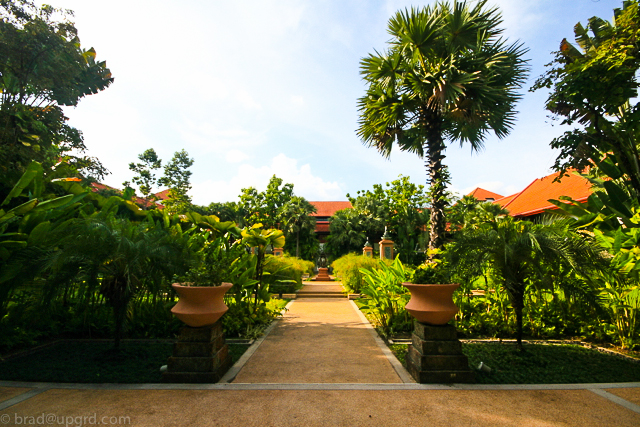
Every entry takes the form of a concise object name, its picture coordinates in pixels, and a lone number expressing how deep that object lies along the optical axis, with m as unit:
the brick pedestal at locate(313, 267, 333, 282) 19.52
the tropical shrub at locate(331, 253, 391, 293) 11.16
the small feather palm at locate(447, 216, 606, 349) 3.68
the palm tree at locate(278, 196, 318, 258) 27.97
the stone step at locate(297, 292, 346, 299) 11.93
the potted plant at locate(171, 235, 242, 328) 3.45
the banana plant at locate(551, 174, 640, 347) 4.07
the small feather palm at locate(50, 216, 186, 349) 3.65
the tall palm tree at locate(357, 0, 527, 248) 7.19
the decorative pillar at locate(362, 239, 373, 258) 18.80
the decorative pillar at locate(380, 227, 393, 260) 16.12
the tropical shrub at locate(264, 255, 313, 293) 7.22
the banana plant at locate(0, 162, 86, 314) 3.66
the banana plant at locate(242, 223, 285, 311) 6.35
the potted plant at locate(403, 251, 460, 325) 3.54
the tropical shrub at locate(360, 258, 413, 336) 5.66
